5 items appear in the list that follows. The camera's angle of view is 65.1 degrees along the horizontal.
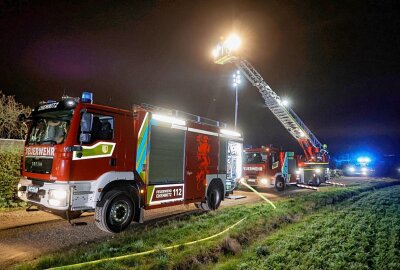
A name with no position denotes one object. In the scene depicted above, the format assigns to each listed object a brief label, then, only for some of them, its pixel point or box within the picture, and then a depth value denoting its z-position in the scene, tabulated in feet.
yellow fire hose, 15.38
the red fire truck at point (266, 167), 57.72
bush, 30.55
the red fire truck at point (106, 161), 20.70
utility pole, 81.76
